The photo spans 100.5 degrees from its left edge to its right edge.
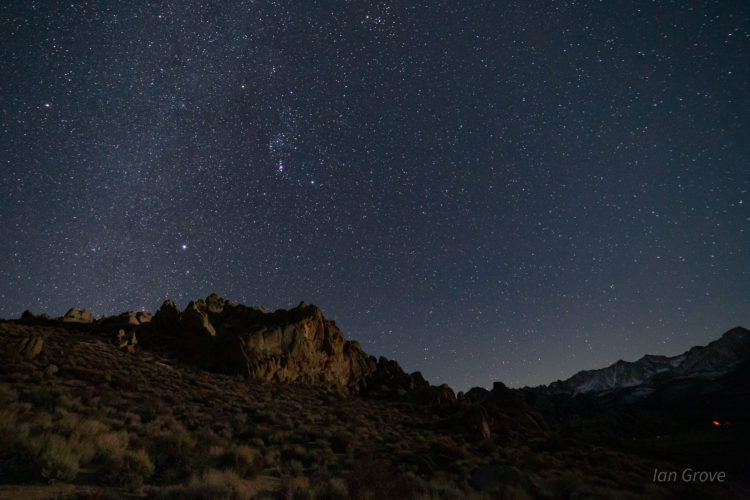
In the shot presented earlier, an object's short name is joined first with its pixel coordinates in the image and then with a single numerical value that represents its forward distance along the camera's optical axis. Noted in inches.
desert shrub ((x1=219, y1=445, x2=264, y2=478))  300.6
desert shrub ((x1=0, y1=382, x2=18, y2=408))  391.0
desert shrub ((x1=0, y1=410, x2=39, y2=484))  210.7
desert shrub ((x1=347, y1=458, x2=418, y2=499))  257.6
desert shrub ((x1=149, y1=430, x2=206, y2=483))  251.4
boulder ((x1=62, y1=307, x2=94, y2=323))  1453.0
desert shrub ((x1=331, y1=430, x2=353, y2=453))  513.0
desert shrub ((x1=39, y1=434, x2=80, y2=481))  215.6
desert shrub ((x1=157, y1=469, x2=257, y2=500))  204.1
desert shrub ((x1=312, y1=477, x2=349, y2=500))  239.3
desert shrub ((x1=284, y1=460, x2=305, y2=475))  355.2
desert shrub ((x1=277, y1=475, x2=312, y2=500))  230.5
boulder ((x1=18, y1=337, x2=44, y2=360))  773.8
